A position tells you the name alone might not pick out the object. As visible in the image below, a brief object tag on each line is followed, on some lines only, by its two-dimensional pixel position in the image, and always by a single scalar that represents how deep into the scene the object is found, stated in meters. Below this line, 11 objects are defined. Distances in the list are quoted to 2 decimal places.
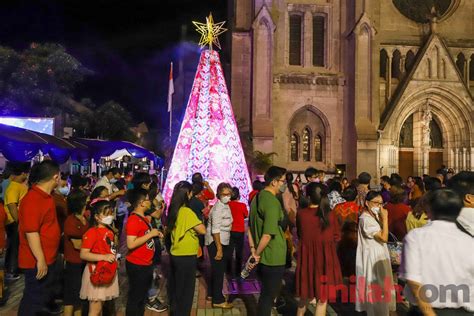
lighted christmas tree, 13.09
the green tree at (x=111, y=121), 48.25
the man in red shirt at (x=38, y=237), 4.44
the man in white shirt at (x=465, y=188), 3.68
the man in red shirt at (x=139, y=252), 4.90
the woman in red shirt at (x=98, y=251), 4.86
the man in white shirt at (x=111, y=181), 9.30
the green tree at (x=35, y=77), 26.80
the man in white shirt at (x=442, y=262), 3.01
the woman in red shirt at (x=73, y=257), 5.43
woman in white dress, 5.32
